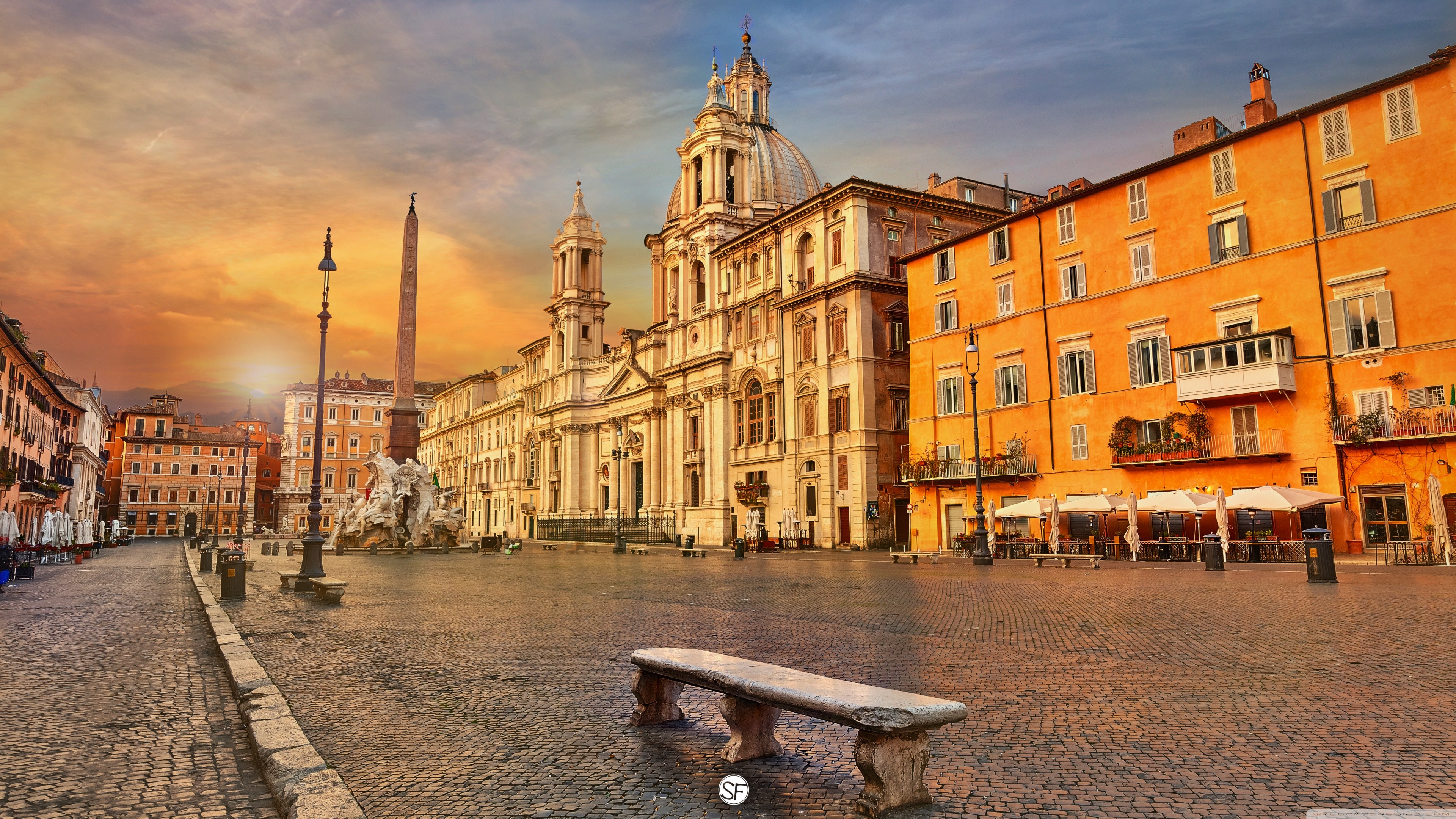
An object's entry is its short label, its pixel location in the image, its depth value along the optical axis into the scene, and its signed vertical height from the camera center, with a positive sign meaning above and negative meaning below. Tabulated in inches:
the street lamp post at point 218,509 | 3794.3 +97.3
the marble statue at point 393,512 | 1692.9 +30.8
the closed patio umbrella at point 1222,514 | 968.9 +1.7
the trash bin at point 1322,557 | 654.5 -32.1
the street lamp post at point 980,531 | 1045.8 -13.8
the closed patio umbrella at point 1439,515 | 837.8 -1.9
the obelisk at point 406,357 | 1594.5 +310.4
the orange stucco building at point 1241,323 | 973.2 +253.9
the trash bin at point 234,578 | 671.1 -36.3
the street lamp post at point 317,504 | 757.9 +22.4
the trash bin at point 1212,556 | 850.1 -38.9
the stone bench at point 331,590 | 627.8 -43.5
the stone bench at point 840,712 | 164.9 -37.5
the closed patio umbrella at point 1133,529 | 1088.3 -15.2
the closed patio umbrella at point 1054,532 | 1135.3 -18.3
